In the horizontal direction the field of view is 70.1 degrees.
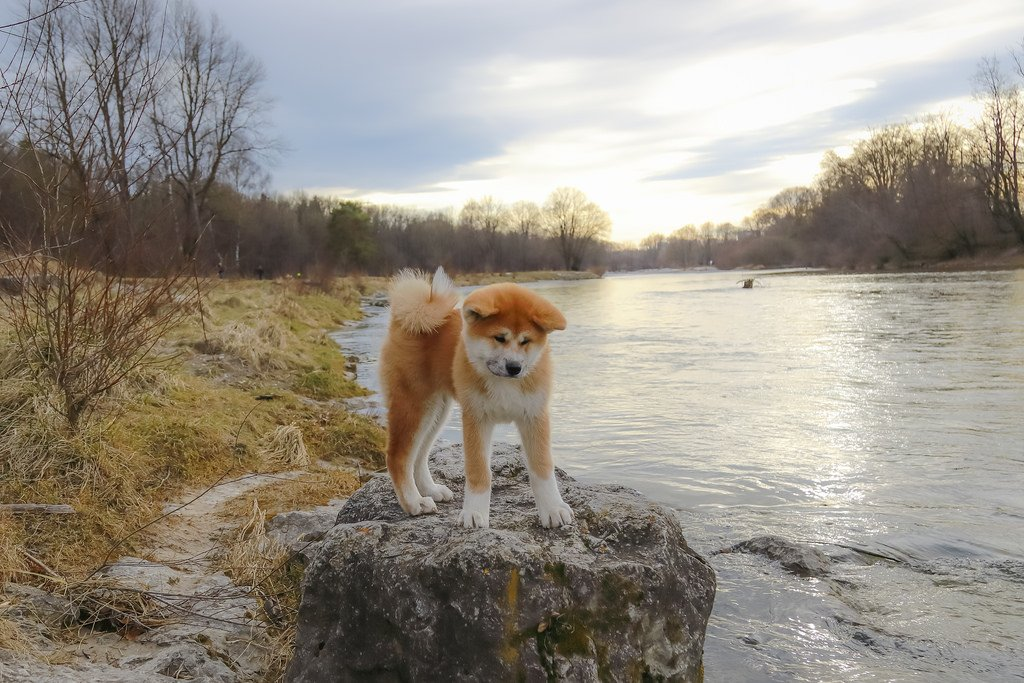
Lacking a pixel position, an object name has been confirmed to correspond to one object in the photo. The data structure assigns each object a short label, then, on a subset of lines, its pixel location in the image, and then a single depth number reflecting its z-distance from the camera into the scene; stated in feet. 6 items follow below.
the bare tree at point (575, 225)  400.88
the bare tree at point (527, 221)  399.24
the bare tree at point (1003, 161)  185.26
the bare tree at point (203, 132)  132.25
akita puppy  11.97
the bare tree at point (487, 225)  317.22
